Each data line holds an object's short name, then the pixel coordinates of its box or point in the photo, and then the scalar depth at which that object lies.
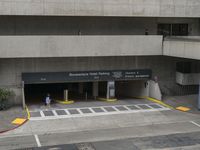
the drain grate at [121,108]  28.73
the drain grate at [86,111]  27.62
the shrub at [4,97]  27.73
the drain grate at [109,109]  28.39
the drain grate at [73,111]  27.23
